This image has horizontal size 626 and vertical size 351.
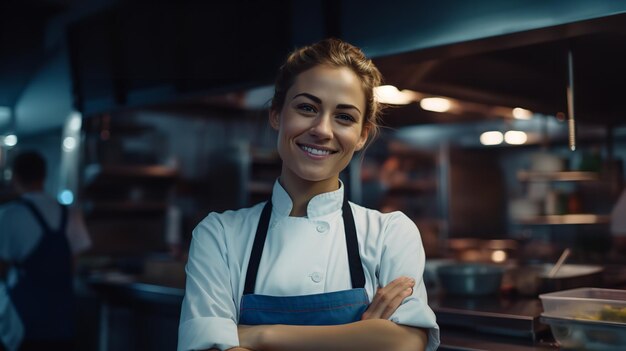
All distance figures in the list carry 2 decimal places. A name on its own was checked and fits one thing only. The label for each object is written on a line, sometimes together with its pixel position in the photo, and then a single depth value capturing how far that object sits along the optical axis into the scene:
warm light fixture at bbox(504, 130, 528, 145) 7.56
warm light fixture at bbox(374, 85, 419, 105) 3.19
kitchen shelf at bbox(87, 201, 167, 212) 5.77
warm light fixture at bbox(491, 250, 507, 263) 5.63
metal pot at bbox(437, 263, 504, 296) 2.68
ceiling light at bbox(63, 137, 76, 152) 5.29
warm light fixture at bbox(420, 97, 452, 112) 3.87
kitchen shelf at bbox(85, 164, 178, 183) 5.67
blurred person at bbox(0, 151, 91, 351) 3.67
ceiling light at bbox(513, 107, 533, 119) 5.49
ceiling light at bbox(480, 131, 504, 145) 7.79
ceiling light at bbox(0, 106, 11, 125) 4.93
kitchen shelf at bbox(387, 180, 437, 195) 8.16
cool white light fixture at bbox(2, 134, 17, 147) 5.01
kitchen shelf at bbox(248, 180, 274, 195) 6.89
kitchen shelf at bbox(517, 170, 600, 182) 6.64
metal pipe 2.35
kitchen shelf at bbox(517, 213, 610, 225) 6.79
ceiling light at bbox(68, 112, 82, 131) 5.08
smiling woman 1.51
